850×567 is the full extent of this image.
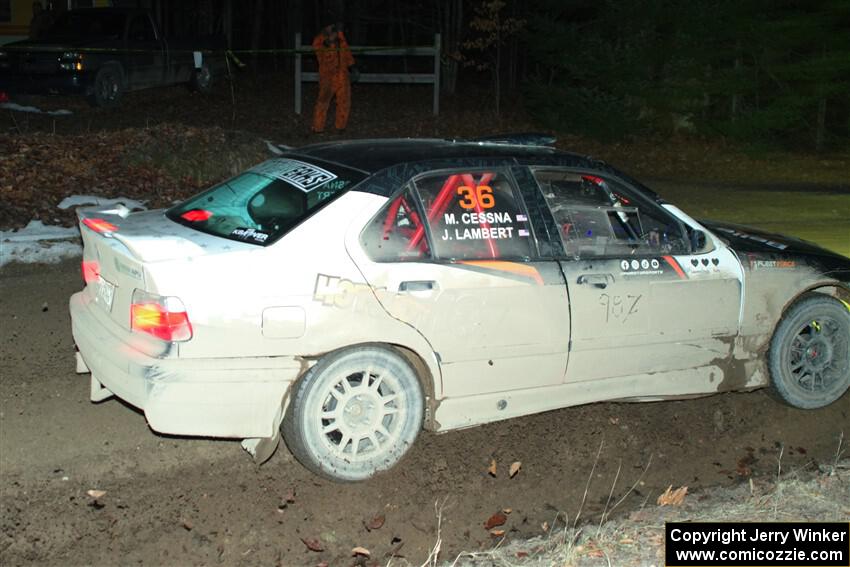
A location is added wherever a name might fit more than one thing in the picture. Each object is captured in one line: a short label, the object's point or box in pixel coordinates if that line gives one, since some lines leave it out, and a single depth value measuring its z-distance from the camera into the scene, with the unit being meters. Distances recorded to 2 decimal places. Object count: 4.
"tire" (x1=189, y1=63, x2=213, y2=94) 21.77
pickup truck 17.59
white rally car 4.55
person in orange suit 16.14
